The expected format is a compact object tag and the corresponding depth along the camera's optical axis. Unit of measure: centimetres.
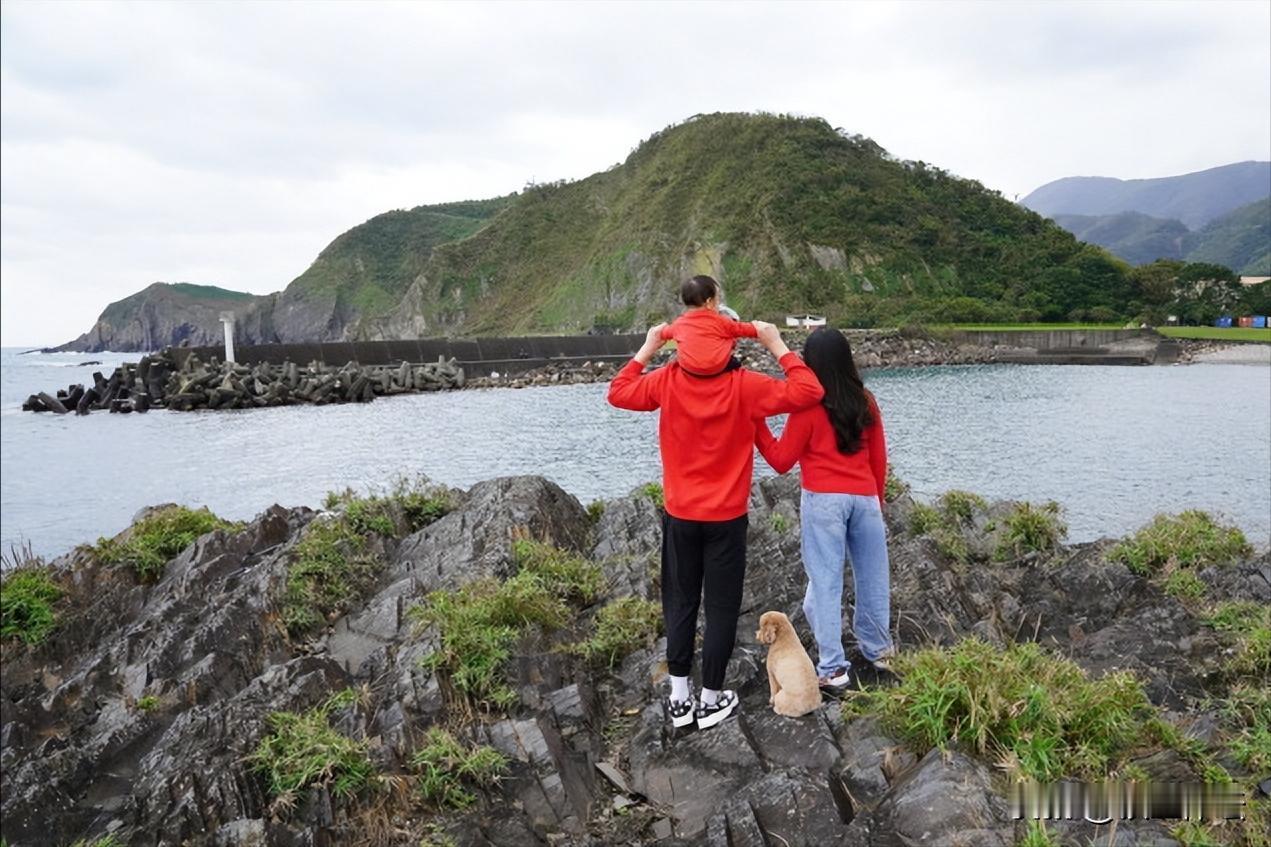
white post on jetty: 4659
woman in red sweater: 498
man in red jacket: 477
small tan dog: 496
